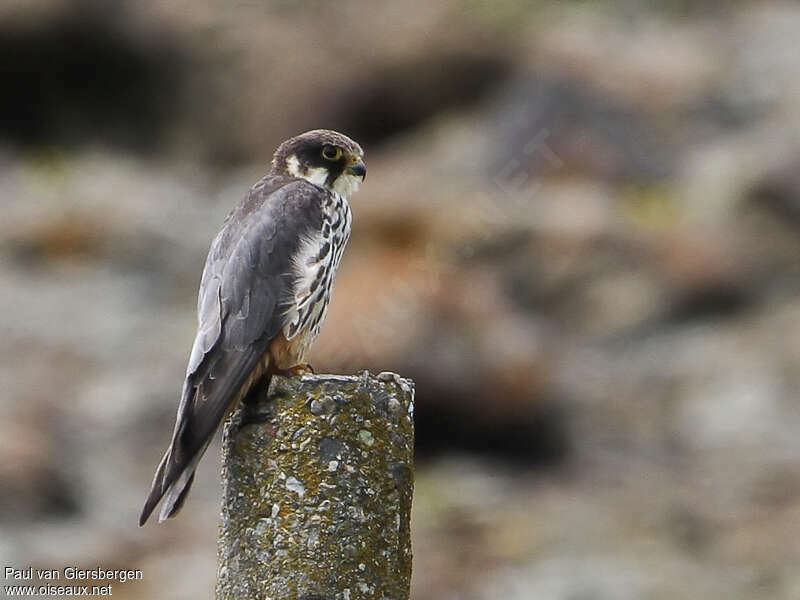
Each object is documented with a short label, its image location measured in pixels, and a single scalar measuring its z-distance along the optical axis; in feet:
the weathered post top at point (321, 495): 32.27
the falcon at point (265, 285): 36.40
